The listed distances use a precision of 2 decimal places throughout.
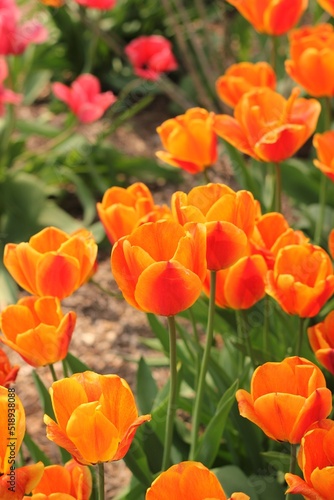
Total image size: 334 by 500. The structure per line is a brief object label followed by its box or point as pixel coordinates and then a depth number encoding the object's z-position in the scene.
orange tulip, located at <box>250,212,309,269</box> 1.80
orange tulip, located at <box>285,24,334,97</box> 2.02
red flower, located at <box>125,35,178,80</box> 2.76
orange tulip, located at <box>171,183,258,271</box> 1.70
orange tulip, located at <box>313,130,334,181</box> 1.92
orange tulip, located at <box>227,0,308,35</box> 2.12
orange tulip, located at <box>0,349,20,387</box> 1.73
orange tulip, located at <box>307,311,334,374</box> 1.76
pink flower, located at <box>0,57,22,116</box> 2.57
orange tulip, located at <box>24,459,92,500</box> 1.67
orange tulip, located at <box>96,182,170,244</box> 1.83
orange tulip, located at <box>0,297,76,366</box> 1.74
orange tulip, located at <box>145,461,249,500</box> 1.60
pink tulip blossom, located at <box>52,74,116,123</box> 2.63
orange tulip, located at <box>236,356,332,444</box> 1.64
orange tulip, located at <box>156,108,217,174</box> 1.94
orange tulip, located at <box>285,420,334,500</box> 1.60
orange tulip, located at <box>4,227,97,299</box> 1.76
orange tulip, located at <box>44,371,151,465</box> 1.61
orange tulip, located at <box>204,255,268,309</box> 1.79
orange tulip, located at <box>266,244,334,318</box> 1.76
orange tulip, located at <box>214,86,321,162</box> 1.88
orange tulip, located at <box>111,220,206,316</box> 1.66
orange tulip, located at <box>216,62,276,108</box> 2.03
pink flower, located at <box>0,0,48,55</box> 2.50
